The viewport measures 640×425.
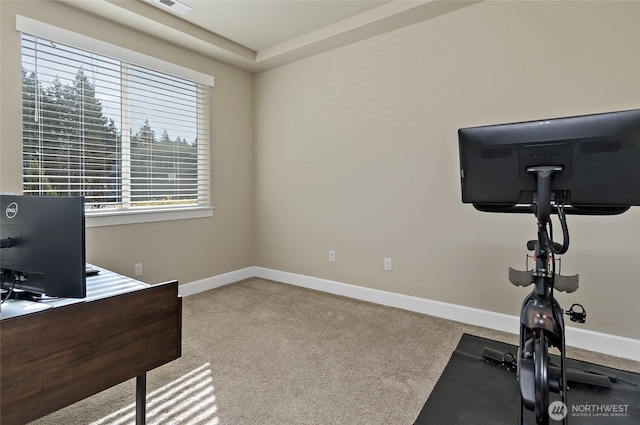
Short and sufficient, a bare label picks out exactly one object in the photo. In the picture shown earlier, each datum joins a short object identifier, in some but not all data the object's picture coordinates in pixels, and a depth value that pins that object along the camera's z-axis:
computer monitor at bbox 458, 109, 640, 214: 1.15
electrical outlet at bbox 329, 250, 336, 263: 3.64
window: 2.51
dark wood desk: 1.07
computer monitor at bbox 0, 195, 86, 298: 1.22
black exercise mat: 1.58
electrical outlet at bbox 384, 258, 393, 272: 3.25
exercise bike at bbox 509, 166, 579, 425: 1.20
